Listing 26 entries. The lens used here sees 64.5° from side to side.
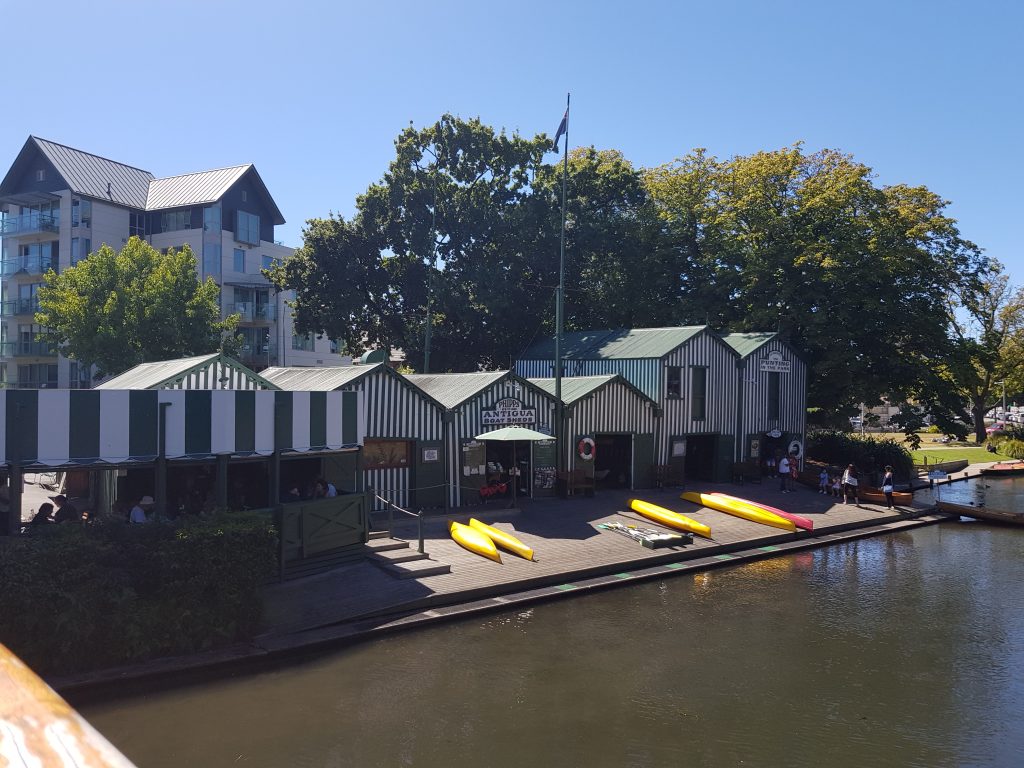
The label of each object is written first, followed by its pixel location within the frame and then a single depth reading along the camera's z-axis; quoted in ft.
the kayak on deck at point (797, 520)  83.97
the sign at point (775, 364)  114.42
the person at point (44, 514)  49.87
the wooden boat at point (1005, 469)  152.15
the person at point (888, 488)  100.07
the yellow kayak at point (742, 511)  84.23
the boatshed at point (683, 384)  101.81
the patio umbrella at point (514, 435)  78.59
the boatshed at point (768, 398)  112.27
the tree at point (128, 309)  120.57
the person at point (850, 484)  101.14
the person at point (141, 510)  50.70
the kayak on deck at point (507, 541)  65.82
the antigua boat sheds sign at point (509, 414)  85.30
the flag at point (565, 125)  90.63
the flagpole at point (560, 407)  89.20
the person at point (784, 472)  104.32
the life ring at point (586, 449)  92.07
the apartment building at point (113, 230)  164.96
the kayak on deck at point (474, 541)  64.80
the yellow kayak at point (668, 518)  78.28
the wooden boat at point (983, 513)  96.89
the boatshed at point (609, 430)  92.22
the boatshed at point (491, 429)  82.69
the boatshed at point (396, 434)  76.38
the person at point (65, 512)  50.57
